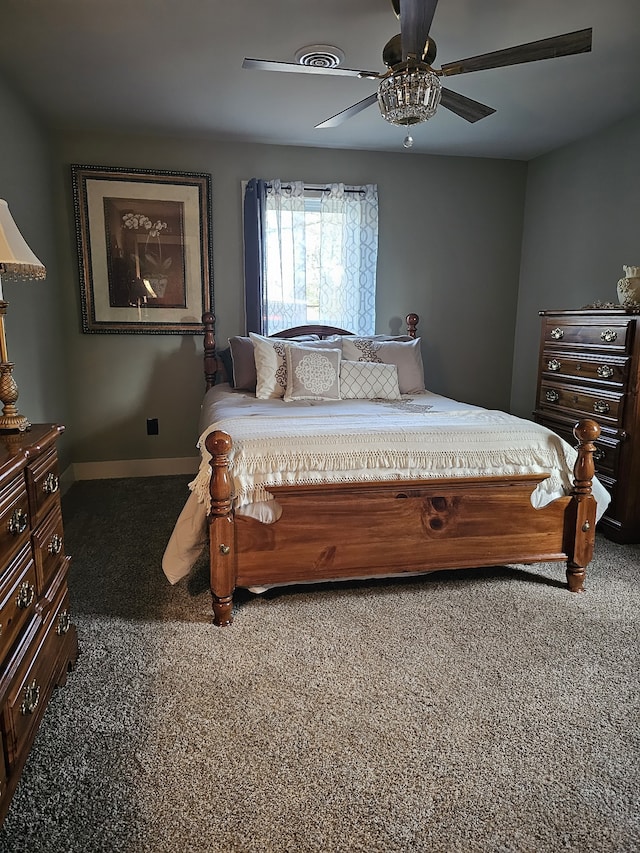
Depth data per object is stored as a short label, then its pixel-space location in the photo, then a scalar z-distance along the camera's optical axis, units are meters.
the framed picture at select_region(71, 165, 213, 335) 3.77
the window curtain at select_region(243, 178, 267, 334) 3.91
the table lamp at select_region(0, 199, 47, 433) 1.52
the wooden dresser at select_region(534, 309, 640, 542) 2.81
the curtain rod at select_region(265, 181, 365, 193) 4.02
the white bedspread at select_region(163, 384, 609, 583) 2.04
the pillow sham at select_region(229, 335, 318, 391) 3.51
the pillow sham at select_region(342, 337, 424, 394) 3.55
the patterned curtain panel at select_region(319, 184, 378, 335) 4.07
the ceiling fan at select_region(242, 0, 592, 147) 1.84
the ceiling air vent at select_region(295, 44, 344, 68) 2.56
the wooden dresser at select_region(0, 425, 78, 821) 1.18
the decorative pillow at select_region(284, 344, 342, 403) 3.21
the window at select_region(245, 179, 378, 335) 3.96
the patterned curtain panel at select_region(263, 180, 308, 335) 3.96
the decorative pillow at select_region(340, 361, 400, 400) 3.33
